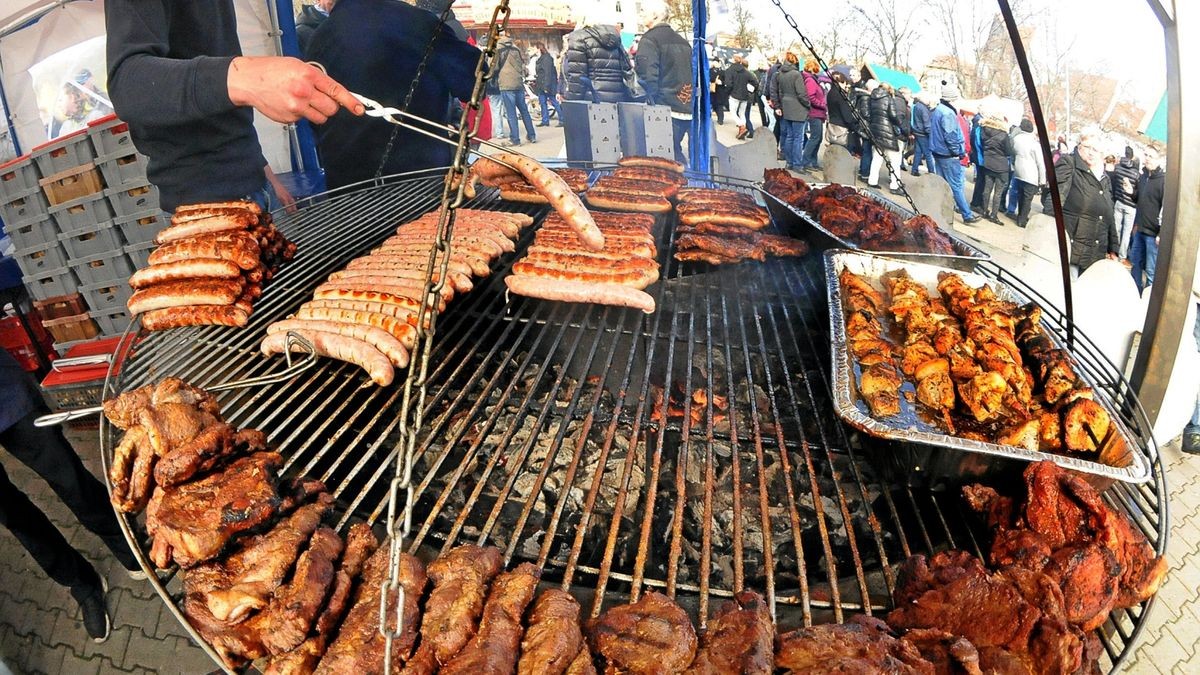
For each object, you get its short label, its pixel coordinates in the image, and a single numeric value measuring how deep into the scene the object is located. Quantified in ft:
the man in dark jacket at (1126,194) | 32.96
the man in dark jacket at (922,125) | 47.24
